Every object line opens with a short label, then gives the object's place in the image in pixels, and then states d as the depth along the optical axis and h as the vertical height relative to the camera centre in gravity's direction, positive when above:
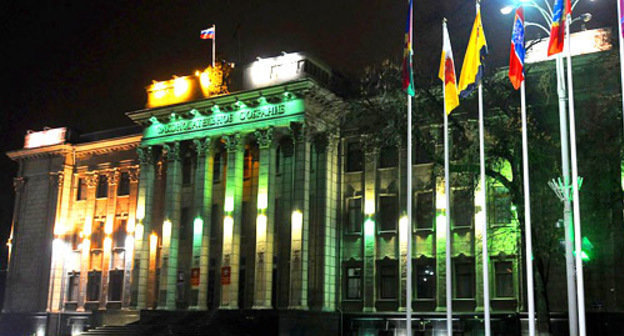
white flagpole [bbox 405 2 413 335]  24.91 +2.79
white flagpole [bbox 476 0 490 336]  22.22 +1.83
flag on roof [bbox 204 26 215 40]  49.73 +17.43
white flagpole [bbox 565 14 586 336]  19.11 +2.50
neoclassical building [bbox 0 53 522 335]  42.69 +4.69
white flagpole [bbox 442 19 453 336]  23.95 +2.04
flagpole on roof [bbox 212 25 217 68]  49.76 +17.09
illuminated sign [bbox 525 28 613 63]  38.81 +13.77
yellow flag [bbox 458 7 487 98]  24.17 +7.89
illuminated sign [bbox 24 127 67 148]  61.88 +13.06
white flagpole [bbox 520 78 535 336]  20.41 +1.96
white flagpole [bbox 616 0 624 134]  19.55 +6.87
